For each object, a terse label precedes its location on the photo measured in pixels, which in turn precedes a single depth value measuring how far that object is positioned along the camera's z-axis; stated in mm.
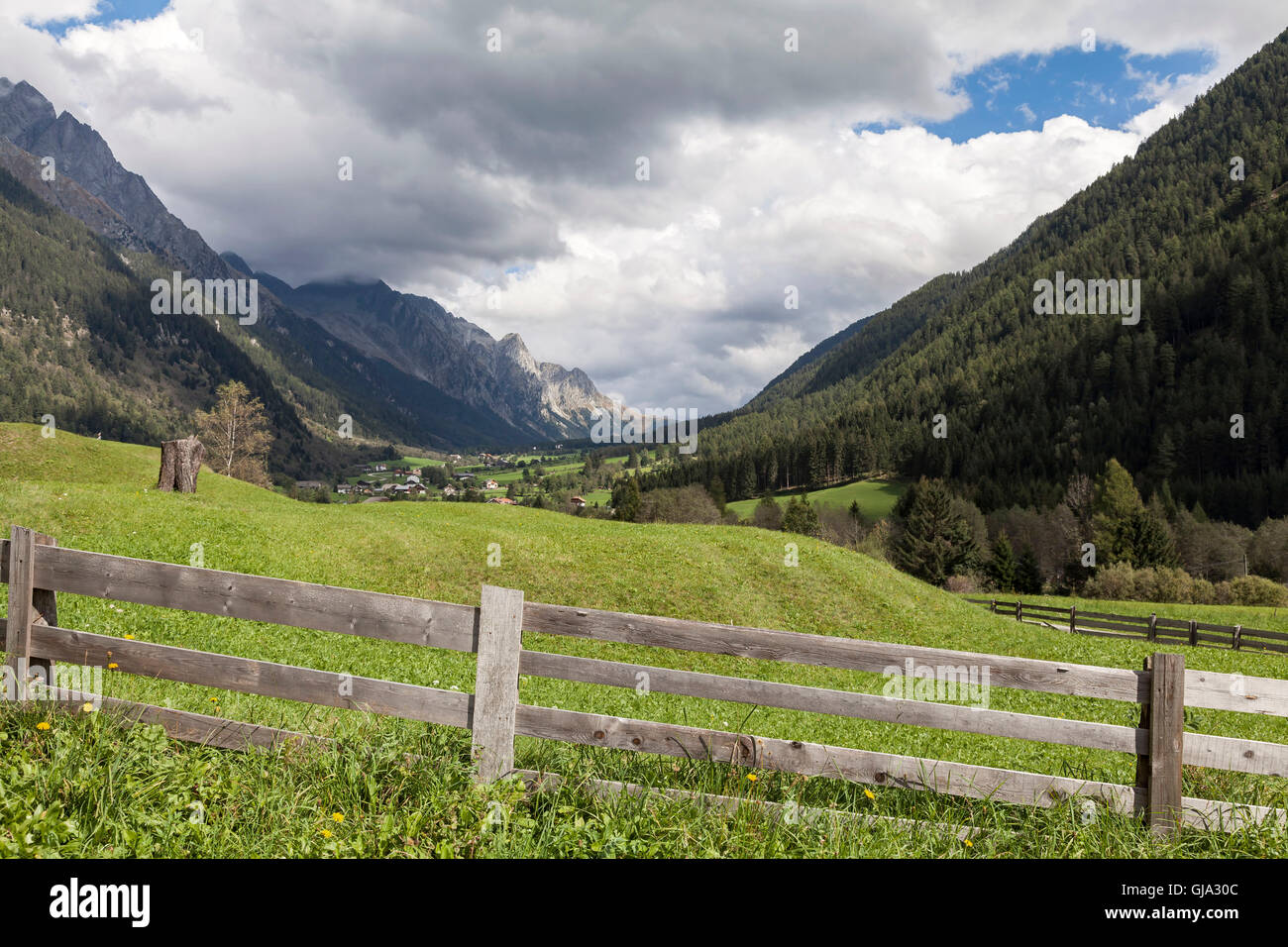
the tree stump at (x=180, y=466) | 27969
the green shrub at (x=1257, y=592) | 67125
